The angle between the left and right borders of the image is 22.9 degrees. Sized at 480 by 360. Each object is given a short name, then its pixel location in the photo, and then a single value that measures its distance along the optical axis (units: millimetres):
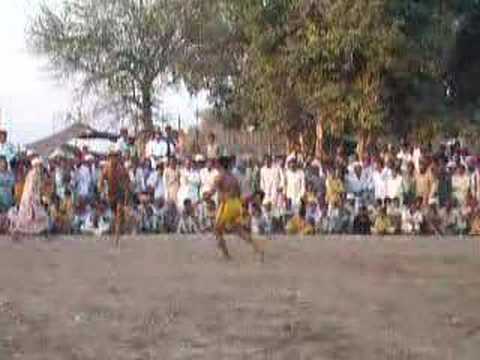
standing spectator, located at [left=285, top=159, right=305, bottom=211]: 23672
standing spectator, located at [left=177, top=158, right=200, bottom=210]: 23750
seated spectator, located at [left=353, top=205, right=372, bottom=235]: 23453
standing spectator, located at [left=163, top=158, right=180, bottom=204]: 23750
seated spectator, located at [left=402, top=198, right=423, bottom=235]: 23375
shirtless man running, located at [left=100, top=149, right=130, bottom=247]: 19562
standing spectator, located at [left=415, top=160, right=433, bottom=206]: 23391
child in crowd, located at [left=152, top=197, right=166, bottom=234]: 23656
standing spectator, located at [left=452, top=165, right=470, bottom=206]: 23438
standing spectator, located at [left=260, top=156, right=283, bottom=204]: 23891
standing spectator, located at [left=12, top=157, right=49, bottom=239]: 20859
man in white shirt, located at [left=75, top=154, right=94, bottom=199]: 23438
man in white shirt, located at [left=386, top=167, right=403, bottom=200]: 23375
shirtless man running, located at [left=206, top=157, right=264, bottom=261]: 16672
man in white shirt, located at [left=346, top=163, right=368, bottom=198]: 23797
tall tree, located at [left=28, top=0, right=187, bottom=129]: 39312
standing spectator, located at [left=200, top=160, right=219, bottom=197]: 23484
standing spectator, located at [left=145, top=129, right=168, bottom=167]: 25003
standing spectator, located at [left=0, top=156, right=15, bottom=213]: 22297
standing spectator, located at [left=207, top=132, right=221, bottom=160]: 24330
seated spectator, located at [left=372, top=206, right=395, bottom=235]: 23250
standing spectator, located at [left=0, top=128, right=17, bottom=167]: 22922
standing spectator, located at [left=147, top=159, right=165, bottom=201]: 23828
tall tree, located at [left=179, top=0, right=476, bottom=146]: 26500
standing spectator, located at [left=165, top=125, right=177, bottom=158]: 25559
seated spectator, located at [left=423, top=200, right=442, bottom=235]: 23328
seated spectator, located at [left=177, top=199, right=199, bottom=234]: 23562
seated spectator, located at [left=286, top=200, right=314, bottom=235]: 23344
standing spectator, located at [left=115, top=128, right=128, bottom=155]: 24597
